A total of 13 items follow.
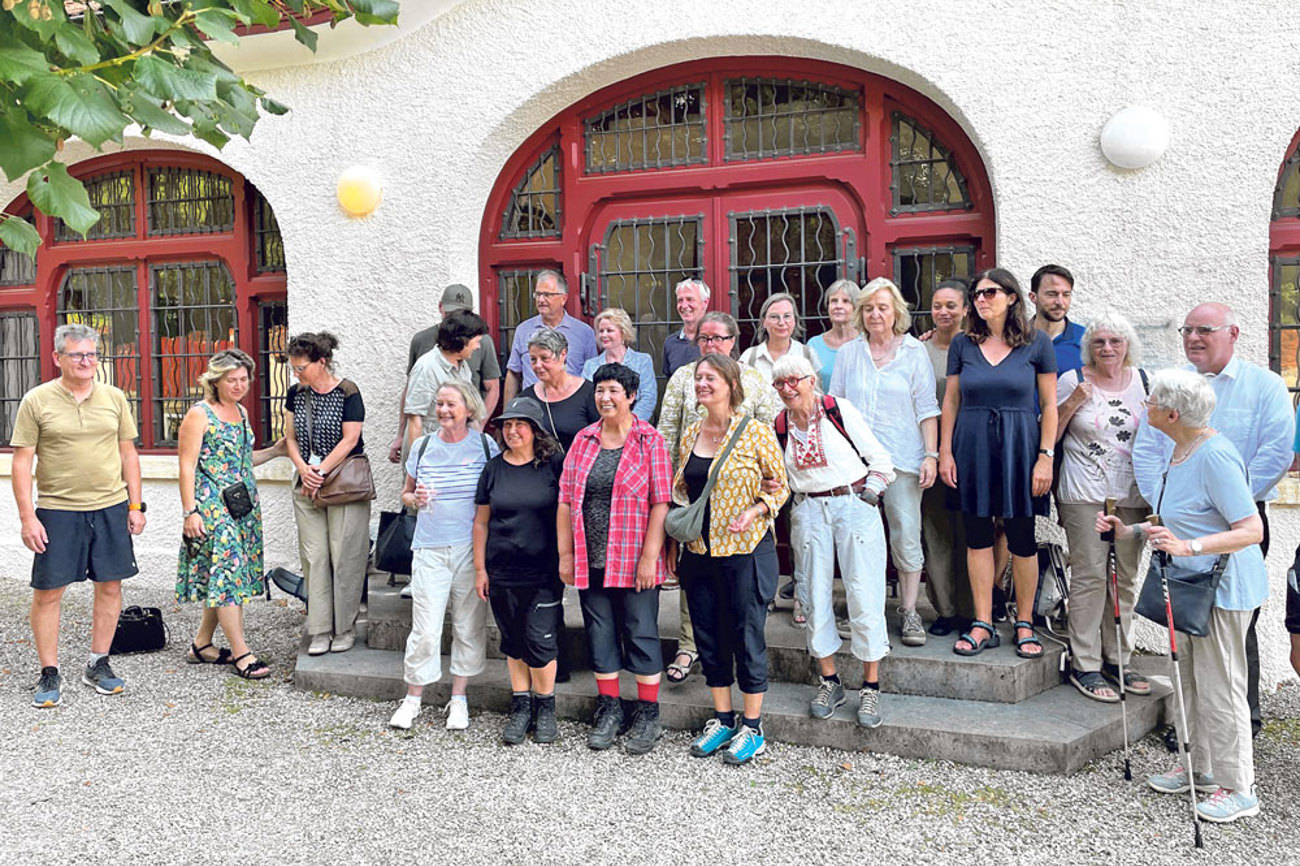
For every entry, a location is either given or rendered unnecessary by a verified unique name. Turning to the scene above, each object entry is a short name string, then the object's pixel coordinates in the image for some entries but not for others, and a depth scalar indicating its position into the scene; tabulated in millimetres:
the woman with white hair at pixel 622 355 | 5262
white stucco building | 5238
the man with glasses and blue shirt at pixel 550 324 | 5773
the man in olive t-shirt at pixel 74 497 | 5000
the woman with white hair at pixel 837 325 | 5023
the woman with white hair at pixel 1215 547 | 3406
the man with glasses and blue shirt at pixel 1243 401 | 3881
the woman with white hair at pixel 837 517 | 4168
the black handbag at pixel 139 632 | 5871
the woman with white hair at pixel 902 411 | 4637
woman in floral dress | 5184
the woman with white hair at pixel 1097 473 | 4305
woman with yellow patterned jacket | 4000
